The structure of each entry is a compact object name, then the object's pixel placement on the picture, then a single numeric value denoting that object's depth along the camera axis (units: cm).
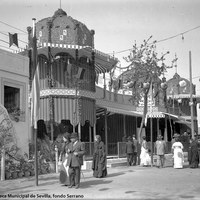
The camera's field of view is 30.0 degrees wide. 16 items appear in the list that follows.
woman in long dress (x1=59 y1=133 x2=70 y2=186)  1123
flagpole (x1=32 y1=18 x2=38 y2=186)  1175
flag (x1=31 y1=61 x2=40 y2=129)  1189
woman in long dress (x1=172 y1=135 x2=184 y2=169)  1802
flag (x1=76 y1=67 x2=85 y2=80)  1933
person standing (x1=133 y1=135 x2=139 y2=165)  2008
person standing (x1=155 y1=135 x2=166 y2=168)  1847
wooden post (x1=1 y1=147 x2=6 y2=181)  1316
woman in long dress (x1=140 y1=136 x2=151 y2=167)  1922
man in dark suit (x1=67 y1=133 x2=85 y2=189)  1091
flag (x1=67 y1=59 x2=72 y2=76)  1948
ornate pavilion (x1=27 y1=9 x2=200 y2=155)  1956
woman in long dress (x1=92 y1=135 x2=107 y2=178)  1404
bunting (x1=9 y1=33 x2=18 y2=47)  1619
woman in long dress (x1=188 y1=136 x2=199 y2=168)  1859
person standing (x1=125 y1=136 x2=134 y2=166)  1948
